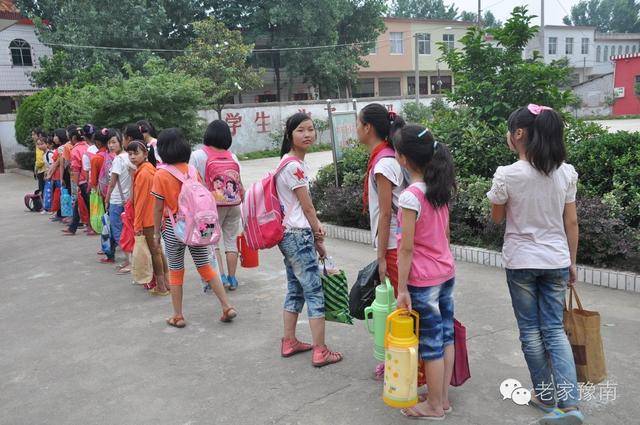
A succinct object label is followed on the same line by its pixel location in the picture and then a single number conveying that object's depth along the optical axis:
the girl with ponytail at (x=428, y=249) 2.51
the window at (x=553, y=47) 47.00
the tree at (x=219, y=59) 21.89
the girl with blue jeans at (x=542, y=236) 2.47
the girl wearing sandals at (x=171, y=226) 4.14
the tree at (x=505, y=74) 6.37
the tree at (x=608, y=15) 75.00
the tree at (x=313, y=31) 26.94
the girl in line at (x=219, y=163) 4.56
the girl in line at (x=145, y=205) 4.92
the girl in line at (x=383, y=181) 2.76
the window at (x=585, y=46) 48.47
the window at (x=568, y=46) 47.53
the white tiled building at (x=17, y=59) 26.50
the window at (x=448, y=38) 39.91
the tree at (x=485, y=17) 68.25
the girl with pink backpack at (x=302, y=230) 3.27
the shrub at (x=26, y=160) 17.42
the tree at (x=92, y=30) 22.17
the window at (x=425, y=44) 39.03
